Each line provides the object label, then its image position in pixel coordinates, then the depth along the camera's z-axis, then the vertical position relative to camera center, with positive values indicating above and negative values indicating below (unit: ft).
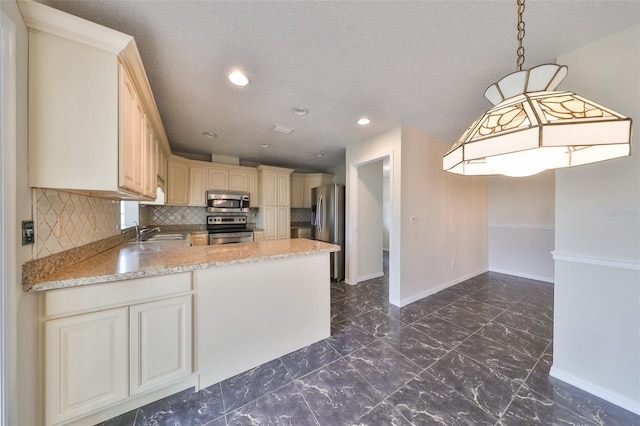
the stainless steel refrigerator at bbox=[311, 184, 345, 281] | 12.43 -0.47
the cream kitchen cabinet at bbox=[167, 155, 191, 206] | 11.64 +1.74
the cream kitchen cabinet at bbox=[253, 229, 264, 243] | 13.66 -1.50
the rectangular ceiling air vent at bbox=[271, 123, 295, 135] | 9.11 +3.73
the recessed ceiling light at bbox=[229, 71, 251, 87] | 5.61 +3.68
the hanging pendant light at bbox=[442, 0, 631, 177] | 2.05 +0.87
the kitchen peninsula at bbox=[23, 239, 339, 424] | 3.69 -2.36
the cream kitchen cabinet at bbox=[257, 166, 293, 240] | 14.29 +0.69
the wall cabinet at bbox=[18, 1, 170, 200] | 3.49 +1.98
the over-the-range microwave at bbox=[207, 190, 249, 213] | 12.79 +0.68
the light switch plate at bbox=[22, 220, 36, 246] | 3.33 -0.34
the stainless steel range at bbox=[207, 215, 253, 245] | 12.38 -1.11
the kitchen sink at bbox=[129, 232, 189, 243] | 9.88 -1.20
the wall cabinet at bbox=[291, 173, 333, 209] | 16.42 +2.14
